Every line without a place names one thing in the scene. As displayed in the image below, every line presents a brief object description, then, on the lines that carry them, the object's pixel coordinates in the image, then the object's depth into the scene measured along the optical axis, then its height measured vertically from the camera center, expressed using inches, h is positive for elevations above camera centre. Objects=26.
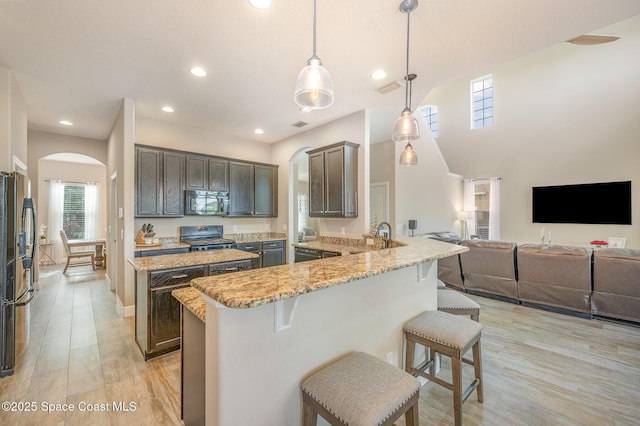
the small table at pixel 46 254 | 277.1 -43.7
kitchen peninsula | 44.7 -24.0
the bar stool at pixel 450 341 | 65.5 -34.0
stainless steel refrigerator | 89.0 -18.7
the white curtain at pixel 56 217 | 286.0 -3.7
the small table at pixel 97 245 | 257.6 -30.9
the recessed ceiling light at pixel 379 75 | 115.3 +61.8
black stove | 170.6 -17.9
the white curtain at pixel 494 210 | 306.5 +3.1
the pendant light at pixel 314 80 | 60.2 +30.7
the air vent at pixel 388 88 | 126.0 +62.0
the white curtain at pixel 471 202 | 331.9 +13.7
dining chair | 245.4 -40.3
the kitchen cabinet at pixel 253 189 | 201.5 +19.3
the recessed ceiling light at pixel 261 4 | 74.8 +60.5
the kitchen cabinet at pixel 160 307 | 98.1 -35.7
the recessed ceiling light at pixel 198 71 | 113.0 +62.0
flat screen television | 231.5 +8.7
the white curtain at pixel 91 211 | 307.1 +3.0
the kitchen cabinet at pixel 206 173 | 178.9 +28.8
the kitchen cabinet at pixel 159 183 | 158.4 +19.5
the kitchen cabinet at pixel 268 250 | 188.9 -28.4
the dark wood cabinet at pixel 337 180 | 160.1 +21.2
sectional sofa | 126.7 -35.4
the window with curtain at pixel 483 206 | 307.7 +8.3
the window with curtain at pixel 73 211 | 288.5 +2.9
